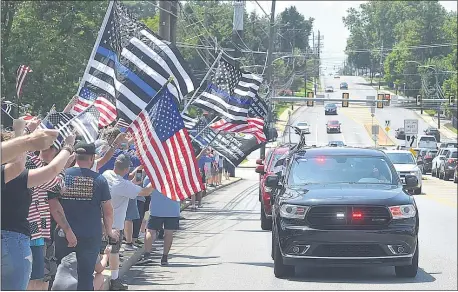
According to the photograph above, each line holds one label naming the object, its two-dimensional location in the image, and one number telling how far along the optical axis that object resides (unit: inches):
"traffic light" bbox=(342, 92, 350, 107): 2818.4
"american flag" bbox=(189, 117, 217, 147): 868.2
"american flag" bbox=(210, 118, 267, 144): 885.2
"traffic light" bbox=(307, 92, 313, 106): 2894.4
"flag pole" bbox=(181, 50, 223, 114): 842.0
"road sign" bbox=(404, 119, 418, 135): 2400.3
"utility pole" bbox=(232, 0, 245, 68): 1762.1
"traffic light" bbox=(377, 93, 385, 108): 2560.0
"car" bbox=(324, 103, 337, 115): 4517.7
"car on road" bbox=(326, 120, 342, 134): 3695.9
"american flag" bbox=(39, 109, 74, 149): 445.6
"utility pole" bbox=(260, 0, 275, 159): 2010.3
